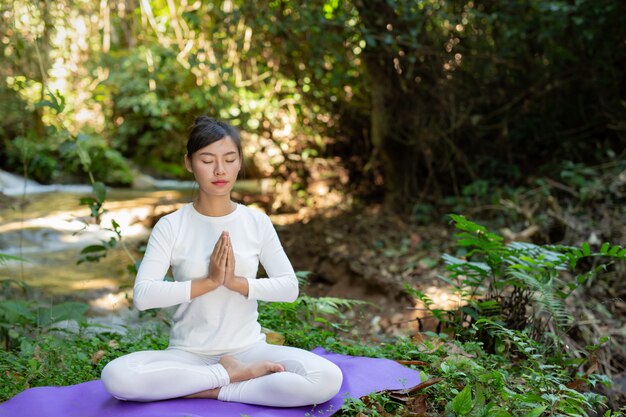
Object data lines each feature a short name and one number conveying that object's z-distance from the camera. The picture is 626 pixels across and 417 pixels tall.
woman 2.63
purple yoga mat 2.56
